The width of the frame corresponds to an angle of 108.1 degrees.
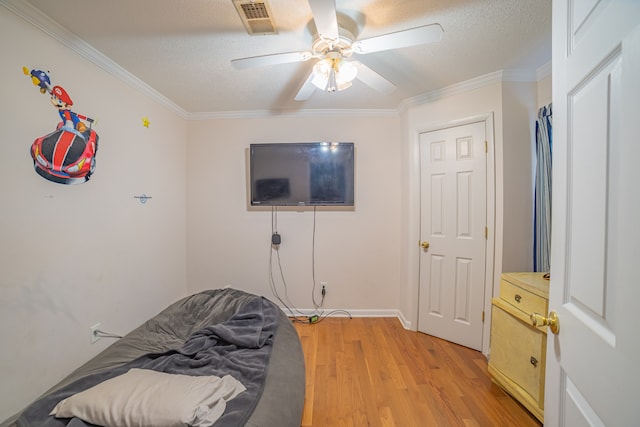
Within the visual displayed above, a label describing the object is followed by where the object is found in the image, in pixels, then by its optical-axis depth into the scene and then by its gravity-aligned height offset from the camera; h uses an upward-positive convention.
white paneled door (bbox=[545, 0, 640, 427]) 0.48 -0.01
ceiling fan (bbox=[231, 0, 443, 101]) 1.14 +0.92
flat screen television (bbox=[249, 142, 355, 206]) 2.63 +0.42
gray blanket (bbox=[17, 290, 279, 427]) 1.04 -0.89
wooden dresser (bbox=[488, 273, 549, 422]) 1.39 -0.84
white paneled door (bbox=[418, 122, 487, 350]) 2.09 -0.21
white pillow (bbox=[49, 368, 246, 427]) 0.90 -0.80
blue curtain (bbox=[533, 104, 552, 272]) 1.76 +0.14
